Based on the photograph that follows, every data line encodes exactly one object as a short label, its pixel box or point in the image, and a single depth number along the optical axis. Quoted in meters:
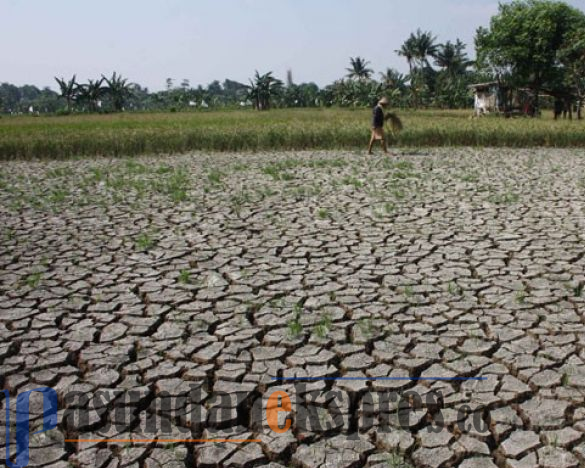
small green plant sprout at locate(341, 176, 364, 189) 10.66
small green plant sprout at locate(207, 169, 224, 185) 11.53
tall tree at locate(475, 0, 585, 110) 34.62
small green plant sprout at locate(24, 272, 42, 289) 5.38
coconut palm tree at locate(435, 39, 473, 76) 64.94
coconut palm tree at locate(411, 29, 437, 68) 61.84
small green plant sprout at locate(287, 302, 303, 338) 4.23
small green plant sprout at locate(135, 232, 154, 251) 6.68
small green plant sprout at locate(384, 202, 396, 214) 8.39
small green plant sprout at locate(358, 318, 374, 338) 4.19
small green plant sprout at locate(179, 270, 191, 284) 5.43
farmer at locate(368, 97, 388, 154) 14.41
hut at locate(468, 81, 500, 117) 39.59
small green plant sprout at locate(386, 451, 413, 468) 2.78
